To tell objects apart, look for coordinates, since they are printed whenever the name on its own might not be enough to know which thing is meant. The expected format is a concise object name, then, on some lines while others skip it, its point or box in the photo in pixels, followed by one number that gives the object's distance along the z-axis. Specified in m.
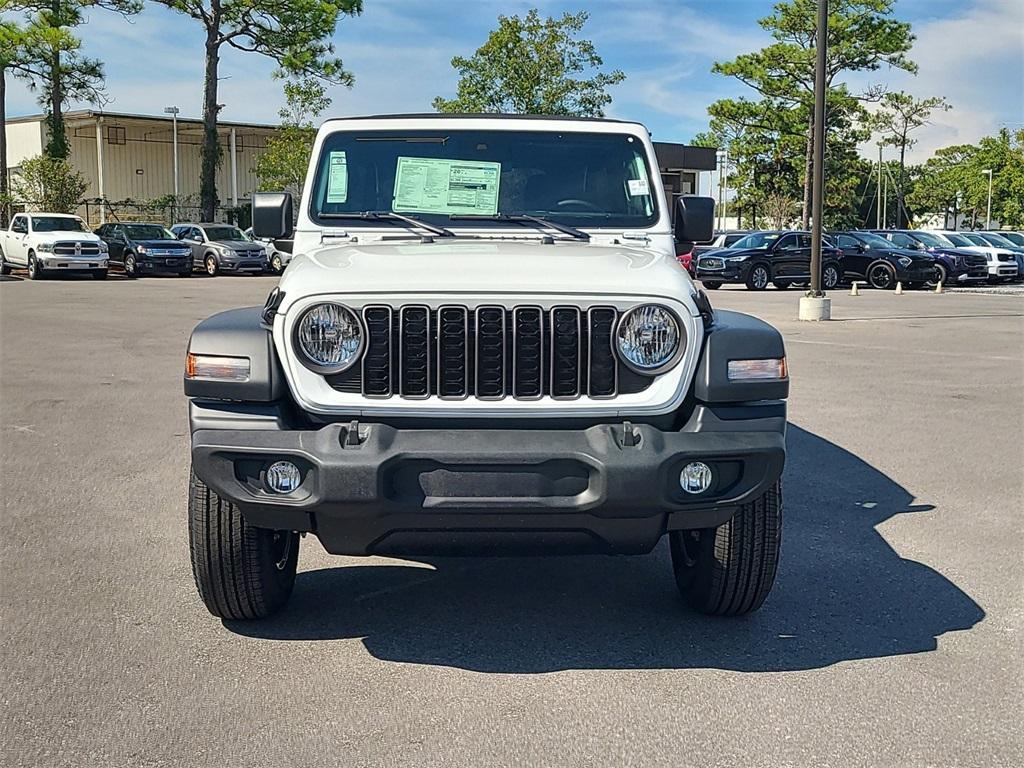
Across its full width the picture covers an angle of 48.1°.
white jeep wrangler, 3.68
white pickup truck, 30.81
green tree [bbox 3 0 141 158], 38.16
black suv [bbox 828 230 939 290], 28.42
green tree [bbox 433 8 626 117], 39.12
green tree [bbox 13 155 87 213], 39.56
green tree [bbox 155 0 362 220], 40.25
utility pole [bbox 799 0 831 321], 17.88
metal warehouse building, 55.41
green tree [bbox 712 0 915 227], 46.31
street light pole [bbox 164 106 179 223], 49.72
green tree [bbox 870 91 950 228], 73.14
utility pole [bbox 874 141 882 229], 91.75
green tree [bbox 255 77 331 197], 43.78
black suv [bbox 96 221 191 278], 33.19
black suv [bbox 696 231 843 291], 27.56
